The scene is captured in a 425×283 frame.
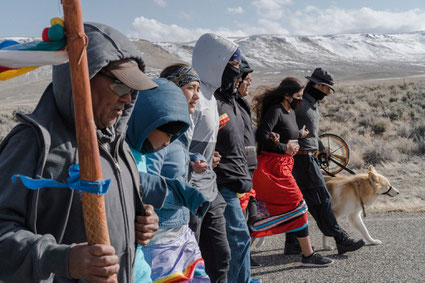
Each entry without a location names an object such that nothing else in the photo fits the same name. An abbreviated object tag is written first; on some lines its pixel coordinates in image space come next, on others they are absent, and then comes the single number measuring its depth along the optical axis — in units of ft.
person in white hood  10.03
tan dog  18.35
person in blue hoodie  7.84
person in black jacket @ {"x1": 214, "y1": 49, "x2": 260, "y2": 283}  12.09
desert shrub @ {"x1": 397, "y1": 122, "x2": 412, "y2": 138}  45.88
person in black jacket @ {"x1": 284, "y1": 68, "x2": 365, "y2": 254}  16.60
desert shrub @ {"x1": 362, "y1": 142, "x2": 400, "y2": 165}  36.31
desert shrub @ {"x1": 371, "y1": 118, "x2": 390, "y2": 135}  51.53
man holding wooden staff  4.32
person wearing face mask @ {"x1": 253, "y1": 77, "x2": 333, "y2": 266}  15.60
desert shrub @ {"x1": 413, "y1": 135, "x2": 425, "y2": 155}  38.50
